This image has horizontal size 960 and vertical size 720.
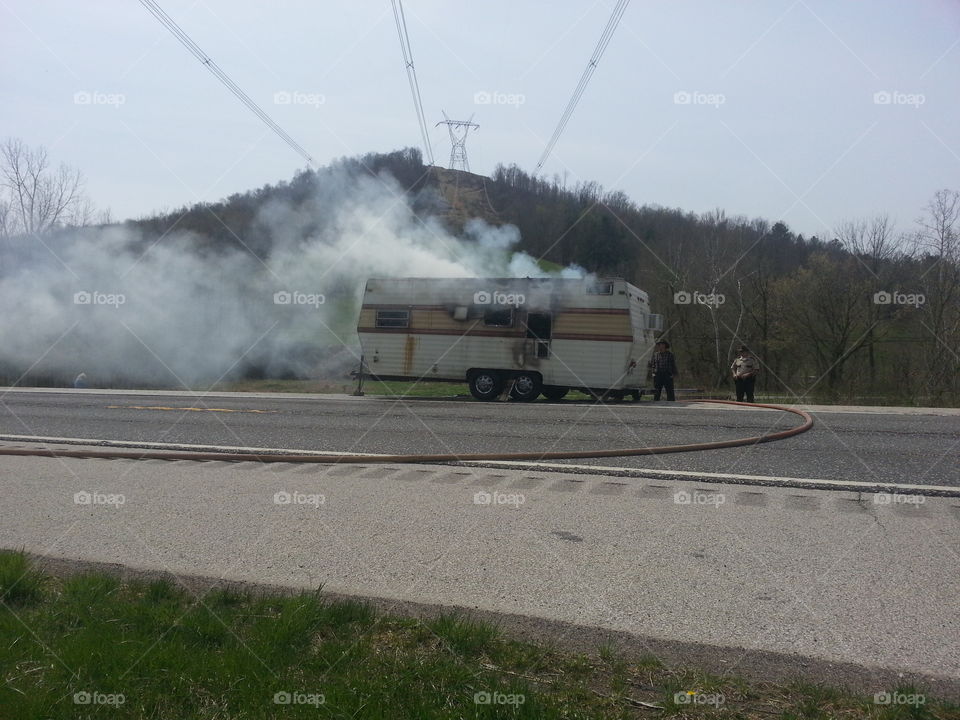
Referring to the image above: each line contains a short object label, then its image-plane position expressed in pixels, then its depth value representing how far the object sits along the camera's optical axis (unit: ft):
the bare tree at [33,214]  140.74
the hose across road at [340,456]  33.86
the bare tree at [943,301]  109.50
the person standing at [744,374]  68.13
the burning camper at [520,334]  68.13
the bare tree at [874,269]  129.59
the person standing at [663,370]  70.69
